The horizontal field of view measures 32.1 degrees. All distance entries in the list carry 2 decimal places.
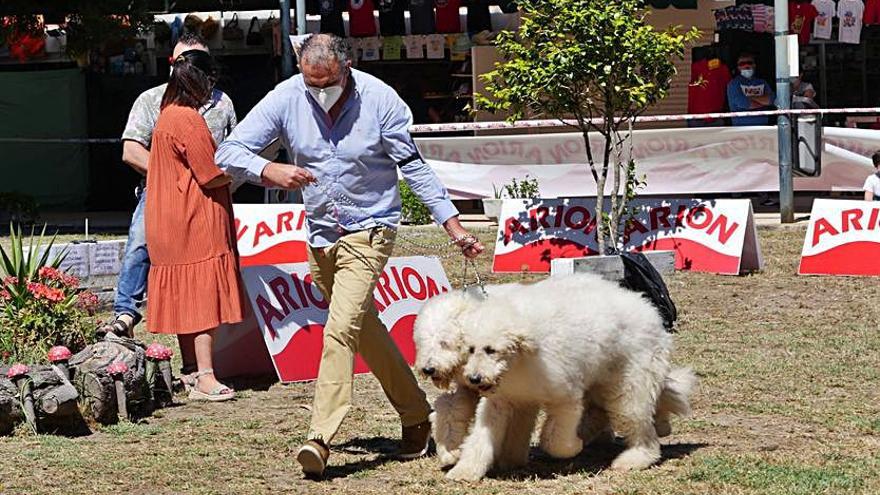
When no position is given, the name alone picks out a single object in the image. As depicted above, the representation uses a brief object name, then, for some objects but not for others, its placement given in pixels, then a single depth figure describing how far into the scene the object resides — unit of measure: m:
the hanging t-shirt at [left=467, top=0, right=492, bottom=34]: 21.00
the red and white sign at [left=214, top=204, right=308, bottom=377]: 12.68
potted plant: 18.06
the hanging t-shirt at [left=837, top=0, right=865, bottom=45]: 21.50
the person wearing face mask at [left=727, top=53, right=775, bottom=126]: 20.03
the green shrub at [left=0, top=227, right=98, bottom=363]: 8.39
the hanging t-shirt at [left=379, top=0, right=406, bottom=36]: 21.39
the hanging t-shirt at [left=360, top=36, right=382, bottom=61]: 21.55
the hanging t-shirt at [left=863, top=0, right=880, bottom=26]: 21.36
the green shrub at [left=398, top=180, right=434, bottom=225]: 17.94
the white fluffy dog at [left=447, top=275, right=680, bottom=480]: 6.07
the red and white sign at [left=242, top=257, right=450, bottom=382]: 9.07
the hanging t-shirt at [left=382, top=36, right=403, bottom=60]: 21.52
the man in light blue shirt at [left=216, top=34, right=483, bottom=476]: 6.71
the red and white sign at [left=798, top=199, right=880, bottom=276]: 13.43
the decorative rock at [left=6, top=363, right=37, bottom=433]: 7.57
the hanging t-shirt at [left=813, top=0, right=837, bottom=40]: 21.61
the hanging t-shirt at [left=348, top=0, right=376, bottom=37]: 21.18
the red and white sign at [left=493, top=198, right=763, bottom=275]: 13.83
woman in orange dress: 8.52
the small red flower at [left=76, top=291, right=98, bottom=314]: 8.84
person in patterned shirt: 8.78
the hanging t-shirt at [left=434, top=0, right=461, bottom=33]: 21.05
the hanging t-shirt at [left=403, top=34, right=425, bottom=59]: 21.50
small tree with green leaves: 13.77
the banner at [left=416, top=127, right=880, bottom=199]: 18.11
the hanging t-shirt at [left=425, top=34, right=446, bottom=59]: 21.41
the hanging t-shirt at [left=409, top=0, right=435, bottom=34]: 21.17
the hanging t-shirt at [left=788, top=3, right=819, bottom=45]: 21.59
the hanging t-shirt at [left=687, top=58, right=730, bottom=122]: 20.42
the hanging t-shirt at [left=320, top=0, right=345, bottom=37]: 21.30
